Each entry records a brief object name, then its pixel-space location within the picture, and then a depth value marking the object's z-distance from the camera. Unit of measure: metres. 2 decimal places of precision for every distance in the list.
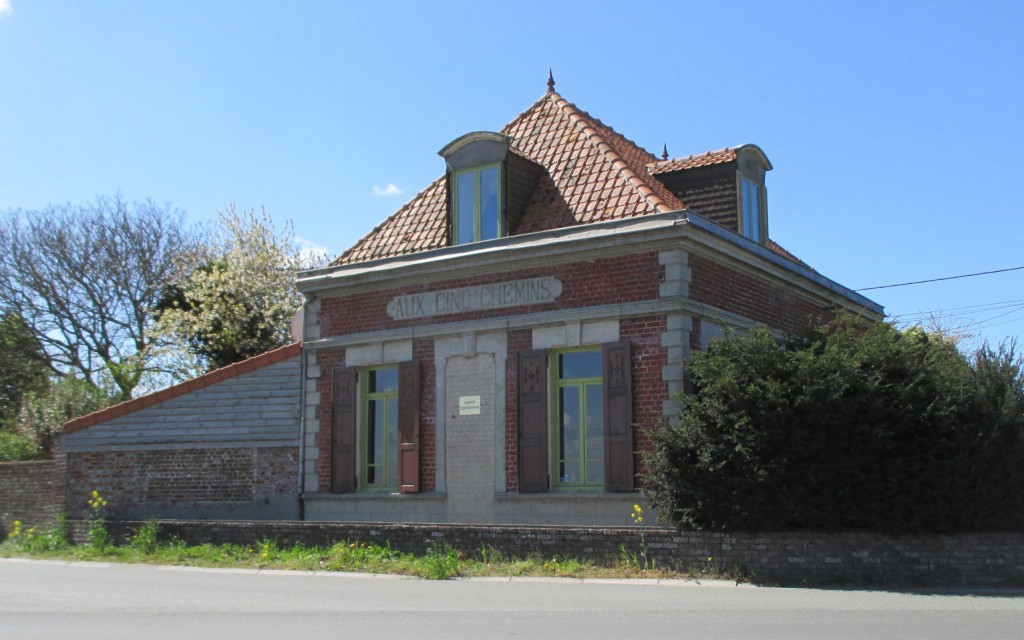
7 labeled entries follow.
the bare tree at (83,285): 37.78
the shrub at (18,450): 23.91
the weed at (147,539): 16.33
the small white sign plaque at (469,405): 16.22
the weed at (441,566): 12.96
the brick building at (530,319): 14.85
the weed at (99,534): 16.97
